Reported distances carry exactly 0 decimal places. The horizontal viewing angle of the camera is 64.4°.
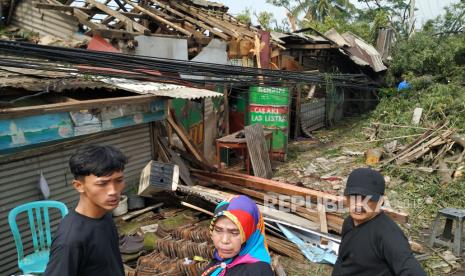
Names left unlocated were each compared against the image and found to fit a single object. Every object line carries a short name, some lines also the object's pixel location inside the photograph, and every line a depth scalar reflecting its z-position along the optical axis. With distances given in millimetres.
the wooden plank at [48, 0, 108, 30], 8375
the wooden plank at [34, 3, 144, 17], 8375
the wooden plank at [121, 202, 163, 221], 6816
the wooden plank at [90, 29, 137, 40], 7789
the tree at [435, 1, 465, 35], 22720
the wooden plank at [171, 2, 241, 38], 11562
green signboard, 12109
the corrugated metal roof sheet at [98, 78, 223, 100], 6609
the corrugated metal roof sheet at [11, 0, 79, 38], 8820
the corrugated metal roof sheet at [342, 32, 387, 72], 16562
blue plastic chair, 4254
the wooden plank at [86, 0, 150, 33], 8930
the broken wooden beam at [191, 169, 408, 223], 5982
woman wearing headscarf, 2051
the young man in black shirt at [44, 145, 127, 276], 2041
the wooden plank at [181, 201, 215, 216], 6911
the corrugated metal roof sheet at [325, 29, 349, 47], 16044
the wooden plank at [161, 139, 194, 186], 7664
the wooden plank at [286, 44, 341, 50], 14825
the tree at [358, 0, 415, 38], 31628
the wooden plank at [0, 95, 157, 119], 4648
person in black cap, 2291
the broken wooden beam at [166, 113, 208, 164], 8420
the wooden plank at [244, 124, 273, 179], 9945
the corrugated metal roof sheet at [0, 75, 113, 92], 4958
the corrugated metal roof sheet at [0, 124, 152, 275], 5211
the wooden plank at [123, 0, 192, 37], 9906
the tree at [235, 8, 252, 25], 23398
